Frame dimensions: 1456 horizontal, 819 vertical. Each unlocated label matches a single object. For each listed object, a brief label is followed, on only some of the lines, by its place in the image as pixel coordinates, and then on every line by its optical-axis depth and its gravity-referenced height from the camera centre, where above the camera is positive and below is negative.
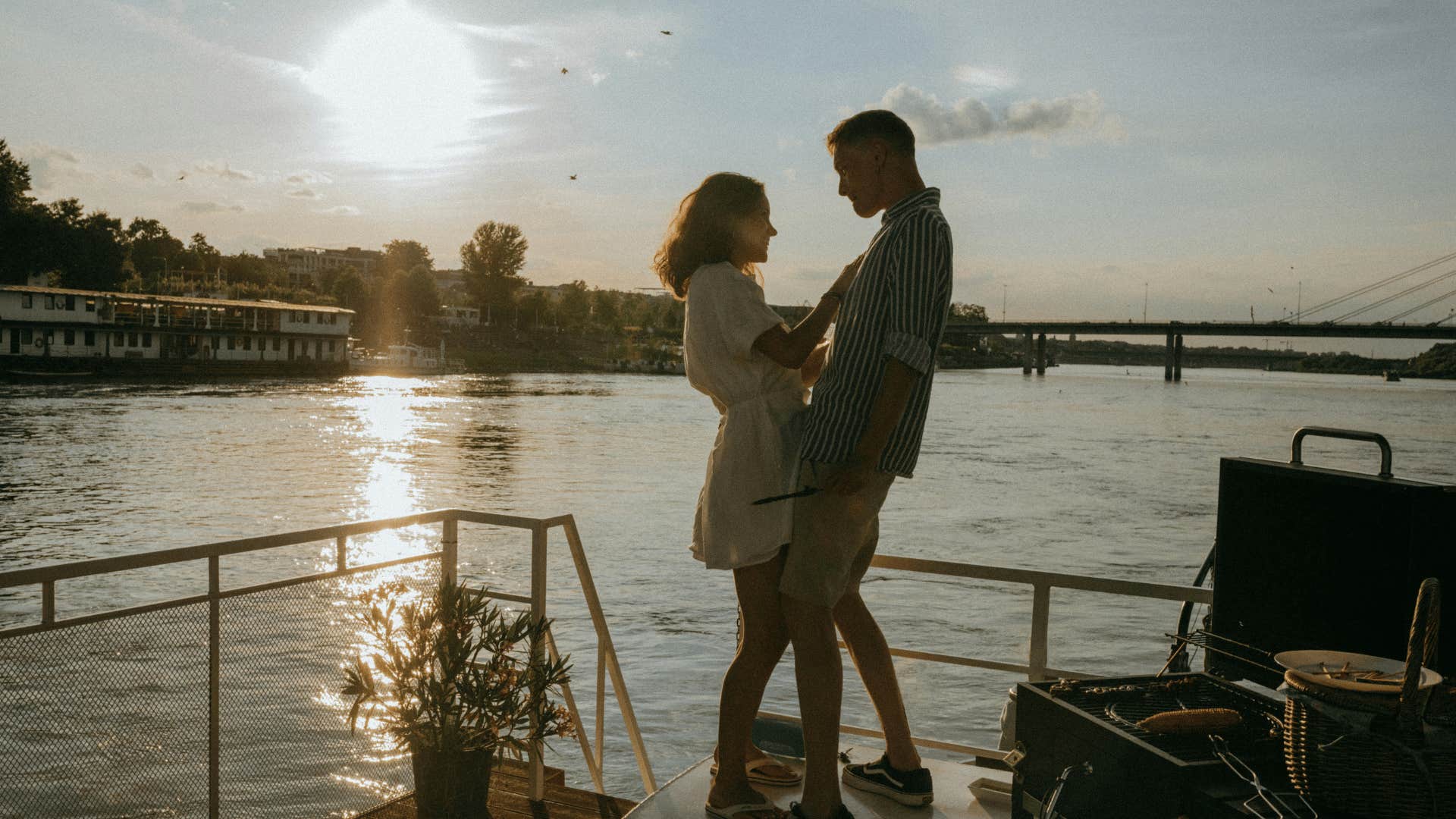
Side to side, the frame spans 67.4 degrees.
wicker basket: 1.36 -0.47
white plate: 1.49 -0.40
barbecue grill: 1.57 -0.43
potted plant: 2.42 -0.77
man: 2.00 -0.07
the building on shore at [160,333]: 50.09 +0.16
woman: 2.12 -0.09
